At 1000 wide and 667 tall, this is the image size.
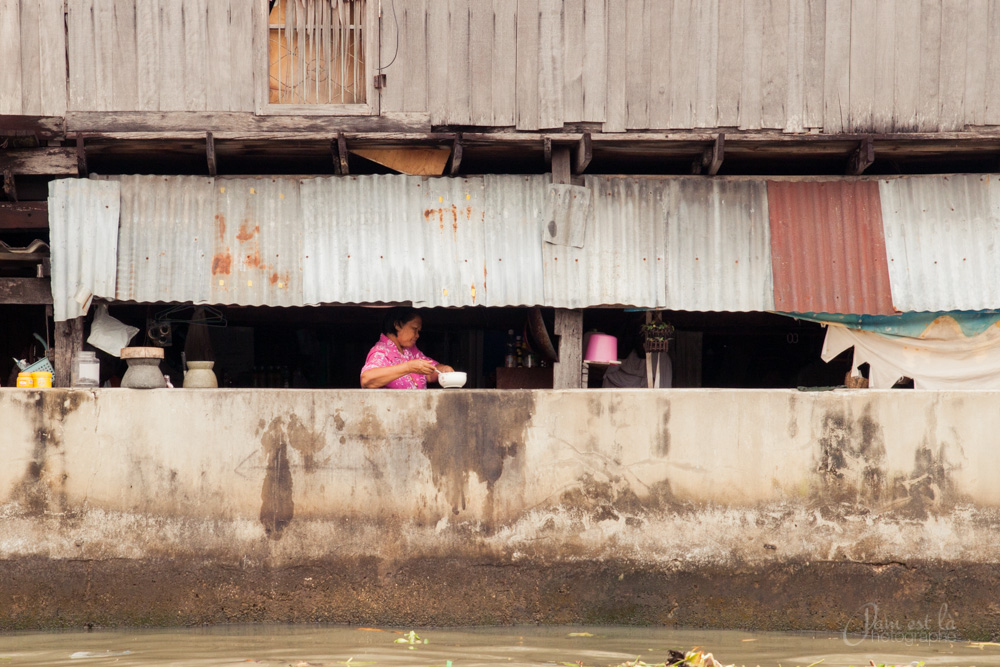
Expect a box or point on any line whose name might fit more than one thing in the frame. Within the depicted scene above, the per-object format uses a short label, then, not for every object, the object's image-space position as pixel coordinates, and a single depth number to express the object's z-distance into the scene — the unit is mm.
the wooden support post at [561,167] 14531
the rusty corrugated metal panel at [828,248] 14180
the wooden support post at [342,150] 13773
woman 14172
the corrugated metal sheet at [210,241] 14086
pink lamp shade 15523
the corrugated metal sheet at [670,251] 14273
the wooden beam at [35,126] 14000
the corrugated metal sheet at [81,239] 13930
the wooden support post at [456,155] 13977
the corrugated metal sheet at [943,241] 14156
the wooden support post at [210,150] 13680
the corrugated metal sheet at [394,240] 14180
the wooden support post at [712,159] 13961
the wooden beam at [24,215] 14461
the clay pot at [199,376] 14107
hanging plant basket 15266
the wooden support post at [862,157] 14031
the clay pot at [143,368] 13633
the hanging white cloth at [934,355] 14594
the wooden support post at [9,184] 14198
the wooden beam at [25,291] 14258
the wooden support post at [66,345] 14172
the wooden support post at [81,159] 13828
